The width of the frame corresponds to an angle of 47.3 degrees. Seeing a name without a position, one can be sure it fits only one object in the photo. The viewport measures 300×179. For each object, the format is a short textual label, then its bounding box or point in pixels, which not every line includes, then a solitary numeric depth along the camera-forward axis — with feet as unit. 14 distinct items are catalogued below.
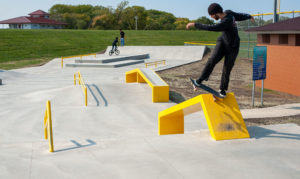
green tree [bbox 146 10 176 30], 306.96
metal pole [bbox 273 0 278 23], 67.06
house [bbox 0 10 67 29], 321.50
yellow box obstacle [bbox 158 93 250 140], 19.48
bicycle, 117.12
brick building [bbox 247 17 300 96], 56.39
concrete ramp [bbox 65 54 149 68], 94.58
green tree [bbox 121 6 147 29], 299.38
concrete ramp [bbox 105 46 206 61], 123.65
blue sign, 46.24
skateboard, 20.17
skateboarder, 18.81
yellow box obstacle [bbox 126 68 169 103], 45.62
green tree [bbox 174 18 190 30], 304.79
